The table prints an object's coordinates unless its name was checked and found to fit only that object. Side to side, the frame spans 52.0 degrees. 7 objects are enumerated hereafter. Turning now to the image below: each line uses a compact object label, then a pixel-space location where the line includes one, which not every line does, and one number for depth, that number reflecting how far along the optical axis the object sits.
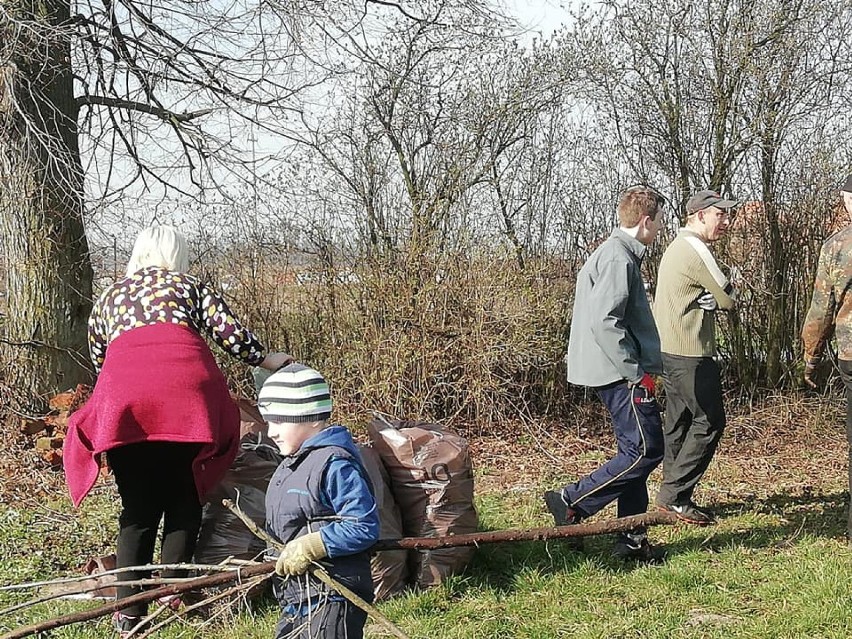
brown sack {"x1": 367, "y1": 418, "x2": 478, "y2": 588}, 4.33
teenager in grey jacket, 4.49
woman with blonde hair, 3.60
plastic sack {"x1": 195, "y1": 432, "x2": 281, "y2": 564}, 4.15
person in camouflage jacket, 4.59
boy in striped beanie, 2.63
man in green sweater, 5.18
